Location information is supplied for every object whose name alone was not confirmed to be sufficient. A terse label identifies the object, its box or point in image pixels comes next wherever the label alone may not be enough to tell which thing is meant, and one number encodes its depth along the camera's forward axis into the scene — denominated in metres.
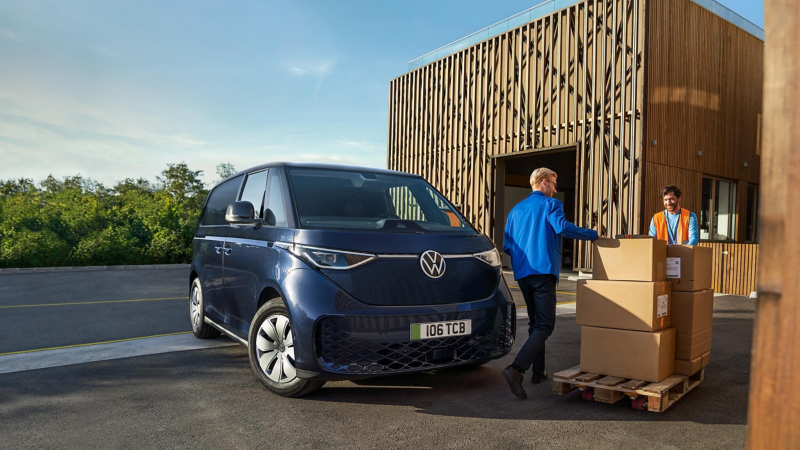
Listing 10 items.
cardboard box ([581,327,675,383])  3.99
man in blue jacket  4.27
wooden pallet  3.78
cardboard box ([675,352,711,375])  4.25
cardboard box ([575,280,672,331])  4.02
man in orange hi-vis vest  6.09
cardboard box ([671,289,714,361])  4.29
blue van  3.71
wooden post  0.95
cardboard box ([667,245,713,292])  4.36
